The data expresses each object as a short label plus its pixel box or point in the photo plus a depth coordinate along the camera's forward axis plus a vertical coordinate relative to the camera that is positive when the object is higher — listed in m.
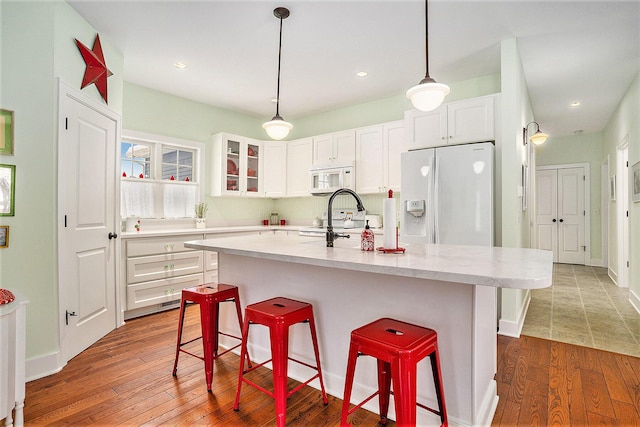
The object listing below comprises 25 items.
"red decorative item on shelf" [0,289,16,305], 1.56 -0.38
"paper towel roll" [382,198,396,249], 1.85 -0.04
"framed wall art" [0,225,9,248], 2.22 -0.14
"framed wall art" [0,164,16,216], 2.22 +0.17
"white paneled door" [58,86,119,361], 2.57 -0.07
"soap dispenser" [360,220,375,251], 2.00 -0.14
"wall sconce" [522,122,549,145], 4.42 +1.01
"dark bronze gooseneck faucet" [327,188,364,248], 2.04 -0.08
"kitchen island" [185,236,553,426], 1.46 -0.45
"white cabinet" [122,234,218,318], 3.59 -0.62
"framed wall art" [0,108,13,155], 2.22 +0.54
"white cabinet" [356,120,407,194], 4.38 +0.78
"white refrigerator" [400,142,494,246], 3.21 +0.20
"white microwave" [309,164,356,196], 4.73 +0.53
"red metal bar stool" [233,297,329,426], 1.72 -0.61
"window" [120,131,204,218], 4.22 +0.51
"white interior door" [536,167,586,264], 7.07 +0.06
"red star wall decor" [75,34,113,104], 2.80 +1.26
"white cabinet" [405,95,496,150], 3.42 +0.96
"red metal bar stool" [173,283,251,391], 2.15 -0.61
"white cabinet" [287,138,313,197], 5.30 +0.78
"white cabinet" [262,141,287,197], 5.52 +0.71
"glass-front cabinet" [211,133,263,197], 4.90 +0.73
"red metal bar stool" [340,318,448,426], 1.35 -0.58
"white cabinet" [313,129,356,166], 4.79 +0.97
